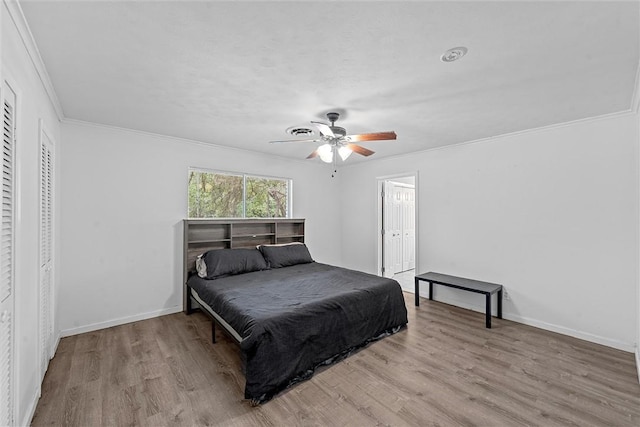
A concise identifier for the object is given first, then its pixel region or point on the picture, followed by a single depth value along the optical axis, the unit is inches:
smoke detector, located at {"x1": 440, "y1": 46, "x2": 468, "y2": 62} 72.0
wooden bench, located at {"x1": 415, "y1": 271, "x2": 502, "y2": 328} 138.8
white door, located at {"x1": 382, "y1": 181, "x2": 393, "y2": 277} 219.3
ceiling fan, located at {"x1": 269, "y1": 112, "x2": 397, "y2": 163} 107.8
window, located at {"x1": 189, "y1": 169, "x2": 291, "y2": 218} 169.2
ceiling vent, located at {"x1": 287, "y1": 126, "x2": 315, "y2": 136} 135.4
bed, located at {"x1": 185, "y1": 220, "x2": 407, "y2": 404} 88.9
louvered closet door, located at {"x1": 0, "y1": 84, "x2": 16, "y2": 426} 56.9
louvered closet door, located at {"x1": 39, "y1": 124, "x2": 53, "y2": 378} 89.8
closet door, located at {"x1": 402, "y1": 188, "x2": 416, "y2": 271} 250.5
